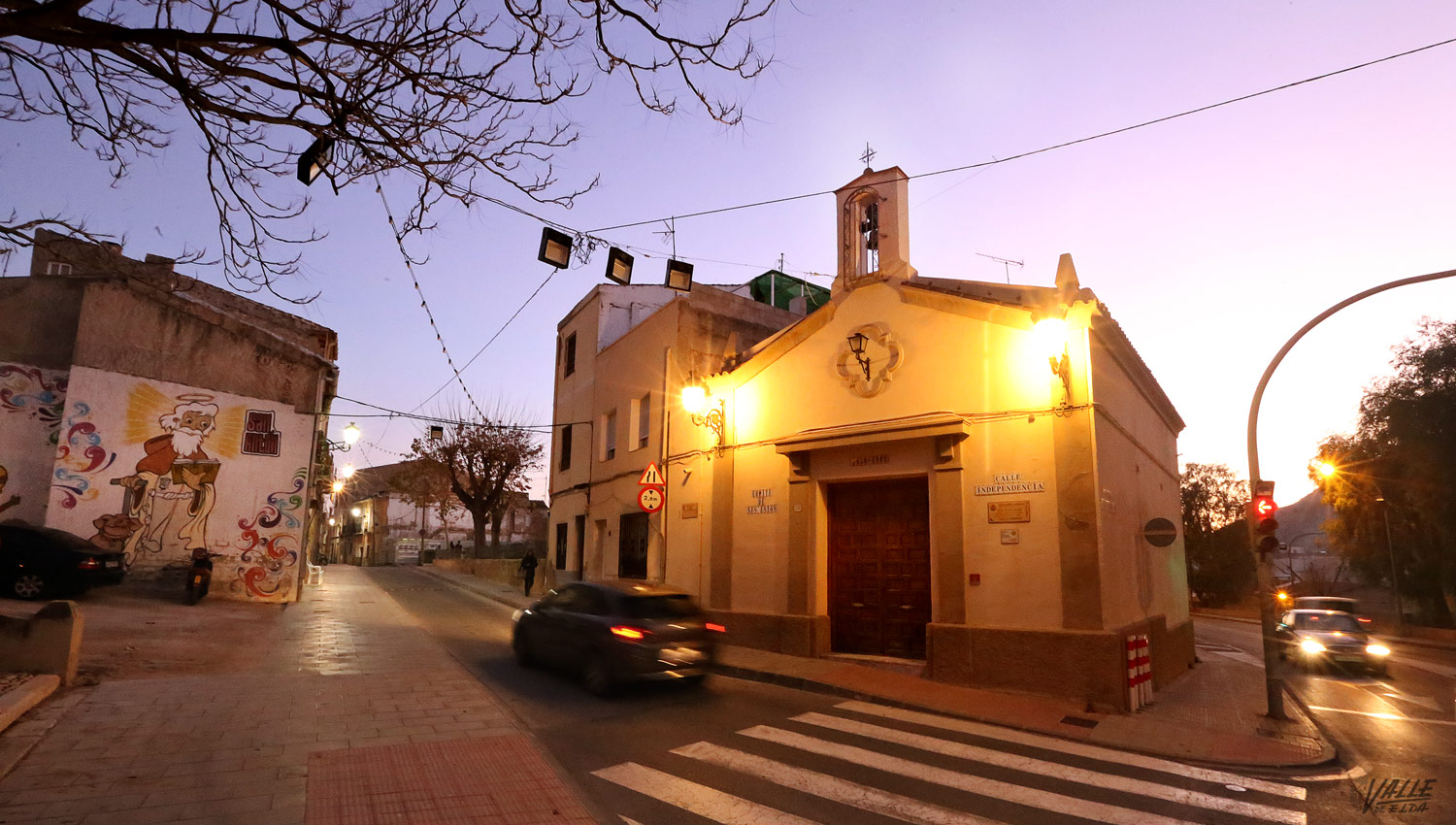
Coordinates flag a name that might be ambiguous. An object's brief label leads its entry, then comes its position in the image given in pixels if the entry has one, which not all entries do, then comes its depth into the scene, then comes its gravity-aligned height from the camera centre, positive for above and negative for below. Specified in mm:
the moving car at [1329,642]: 16797 -2140
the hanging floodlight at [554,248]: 9836 +3603
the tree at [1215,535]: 50562 +588
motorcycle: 16734 -1130
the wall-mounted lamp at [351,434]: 22422 +2683
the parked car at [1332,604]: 21516 -1623
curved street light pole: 10094 -728
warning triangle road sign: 15449 +1111
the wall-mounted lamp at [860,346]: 13562 +3322
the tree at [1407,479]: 26219 +2462
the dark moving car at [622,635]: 9758 -1342
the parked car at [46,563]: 14695 -809
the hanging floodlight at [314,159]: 6438 +3057
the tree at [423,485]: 47938 +2702
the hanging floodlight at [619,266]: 10688 +3675
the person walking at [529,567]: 25266 -1182
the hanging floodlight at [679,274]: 11664 +3892
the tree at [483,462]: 38469 +3457
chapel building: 10953 +945
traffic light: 10633 +343
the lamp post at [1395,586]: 29125 -1511
